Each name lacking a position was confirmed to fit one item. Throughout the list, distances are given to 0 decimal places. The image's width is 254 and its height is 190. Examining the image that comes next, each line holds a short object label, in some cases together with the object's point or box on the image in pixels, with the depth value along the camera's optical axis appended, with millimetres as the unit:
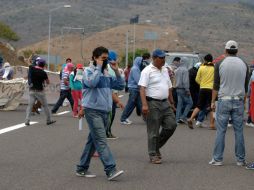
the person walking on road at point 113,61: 12310
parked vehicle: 25869
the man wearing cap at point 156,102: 12969
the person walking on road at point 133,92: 20547
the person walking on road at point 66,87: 24703
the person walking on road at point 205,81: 20297
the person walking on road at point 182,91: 21438
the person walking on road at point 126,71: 37494
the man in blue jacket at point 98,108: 10875
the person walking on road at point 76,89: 23500
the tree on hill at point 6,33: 117125
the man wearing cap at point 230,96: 12602
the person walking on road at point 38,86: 20016
